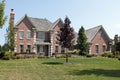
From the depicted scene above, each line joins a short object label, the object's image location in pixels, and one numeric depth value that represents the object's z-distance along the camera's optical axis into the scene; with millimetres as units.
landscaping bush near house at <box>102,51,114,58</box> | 21201
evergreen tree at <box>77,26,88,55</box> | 21955
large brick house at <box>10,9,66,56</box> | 21056
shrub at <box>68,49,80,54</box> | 21840
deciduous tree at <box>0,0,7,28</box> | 10275
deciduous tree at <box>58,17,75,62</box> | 14233
